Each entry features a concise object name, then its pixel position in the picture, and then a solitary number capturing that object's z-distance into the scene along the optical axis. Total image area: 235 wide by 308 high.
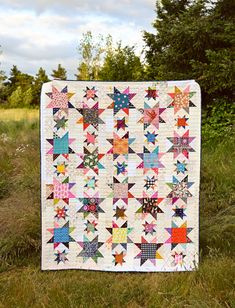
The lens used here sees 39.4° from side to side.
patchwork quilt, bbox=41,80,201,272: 2.56
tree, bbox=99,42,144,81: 11.87
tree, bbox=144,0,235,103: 4.99
